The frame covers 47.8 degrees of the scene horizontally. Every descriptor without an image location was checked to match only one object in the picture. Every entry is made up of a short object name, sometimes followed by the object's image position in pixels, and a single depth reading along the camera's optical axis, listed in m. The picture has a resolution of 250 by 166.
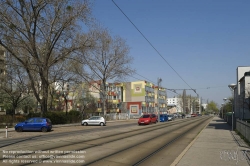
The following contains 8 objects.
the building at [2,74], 33.81
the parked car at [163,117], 61.18
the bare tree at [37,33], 31.03
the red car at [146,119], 43.25
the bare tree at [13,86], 47.03
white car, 41.97
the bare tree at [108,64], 53.53
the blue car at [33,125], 26.91
